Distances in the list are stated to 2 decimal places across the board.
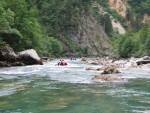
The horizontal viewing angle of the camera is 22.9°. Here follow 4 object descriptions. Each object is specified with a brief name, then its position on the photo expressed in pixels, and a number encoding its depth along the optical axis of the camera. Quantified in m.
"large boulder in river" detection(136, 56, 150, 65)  62.80
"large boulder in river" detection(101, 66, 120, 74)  41.22
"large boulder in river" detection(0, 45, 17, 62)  55.53
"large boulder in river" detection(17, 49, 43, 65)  57.72
